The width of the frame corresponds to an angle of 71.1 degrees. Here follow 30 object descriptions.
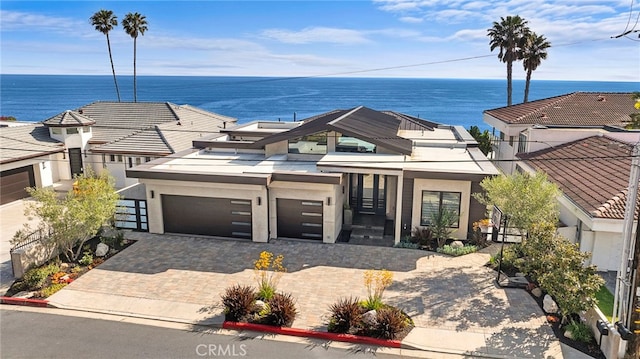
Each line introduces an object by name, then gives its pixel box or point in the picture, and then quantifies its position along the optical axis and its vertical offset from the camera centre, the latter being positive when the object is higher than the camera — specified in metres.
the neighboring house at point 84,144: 28.25 -3.58
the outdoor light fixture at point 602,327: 12.16 -6.33
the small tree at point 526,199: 16.31 -3.89
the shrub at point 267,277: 15.34 -6.91
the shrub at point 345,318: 13.77 -6.88
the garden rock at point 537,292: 15.97 -7.02
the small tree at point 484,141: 37.54 -4.04
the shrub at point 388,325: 13.49 -6.93
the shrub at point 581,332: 13.00 -6.92
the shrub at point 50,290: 16.09 -7.15
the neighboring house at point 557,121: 26.77 -1.84
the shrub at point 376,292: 14.72 -6.74
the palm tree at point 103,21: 52.38 +8.10
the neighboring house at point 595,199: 16.23 -4.09
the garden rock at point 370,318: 13.75 -6.88
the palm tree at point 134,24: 54.34 +7.96
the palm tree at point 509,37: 44.94 +5.44
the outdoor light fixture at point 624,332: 11.30 -5.96
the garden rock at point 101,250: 19.45 -6.84
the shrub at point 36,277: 16.58 -6.84
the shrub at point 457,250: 19.85 -6.93
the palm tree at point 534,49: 44.28 +4.22
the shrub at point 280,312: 14.09 -6.86
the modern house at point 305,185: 20.73 -4.34
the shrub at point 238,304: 14.46 -6.79
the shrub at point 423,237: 20.69 -6.63
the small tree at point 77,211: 17.70 -4.78
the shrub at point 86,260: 18.56 -6.92
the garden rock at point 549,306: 14.70 -6.90
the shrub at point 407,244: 20.64 -6.92
